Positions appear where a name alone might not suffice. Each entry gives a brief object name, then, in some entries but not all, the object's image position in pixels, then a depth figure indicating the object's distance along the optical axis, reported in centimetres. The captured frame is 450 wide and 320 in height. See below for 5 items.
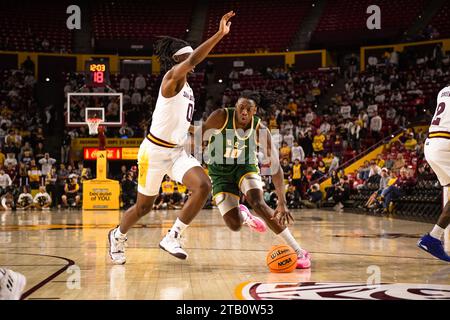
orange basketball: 566
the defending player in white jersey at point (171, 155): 581
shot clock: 1878
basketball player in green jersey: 596
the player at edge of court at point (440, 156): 618
